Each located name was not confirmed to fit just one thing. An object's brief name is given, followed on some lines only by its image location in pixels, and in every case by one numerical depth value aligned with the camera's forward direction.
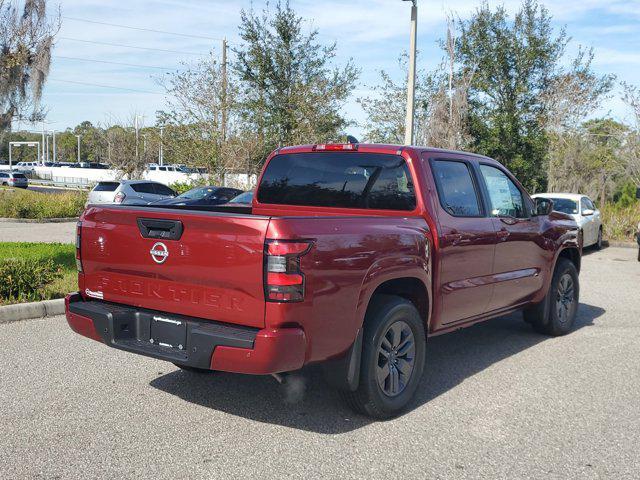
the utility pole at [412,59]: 17.08
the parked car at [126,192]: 23.91
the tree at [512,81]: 24.42
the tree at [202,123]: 27.00
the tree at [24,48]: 14.64
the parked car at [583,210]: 17.12
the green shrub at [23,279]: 8.13
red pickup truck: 4.11
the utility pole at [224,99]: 26.64
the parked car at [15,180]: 53.41
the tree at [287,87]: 25.42
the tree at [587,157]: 28.22
